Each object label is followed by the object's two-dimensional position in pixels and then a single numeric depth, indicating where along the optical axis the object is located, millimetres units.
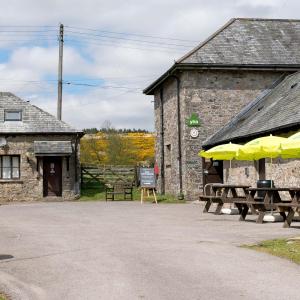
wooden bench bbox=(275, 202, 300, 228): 13297
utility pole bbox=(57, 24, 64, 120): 37966
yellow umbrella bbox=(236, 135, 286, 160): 15297
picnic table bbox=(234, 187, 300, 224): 13605
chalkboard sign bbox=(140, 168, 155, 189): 26578
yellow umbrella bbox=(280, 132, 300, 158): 13275
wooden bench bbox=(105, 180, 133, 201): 28738
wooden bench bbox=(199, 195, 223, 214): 17766
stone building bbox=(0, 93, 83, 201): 29922
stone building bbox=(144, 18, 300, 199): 27234
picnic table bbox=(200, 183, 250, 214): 16984
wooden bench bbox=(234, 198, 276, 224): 14712
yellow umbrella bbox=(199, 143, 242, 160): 18656
